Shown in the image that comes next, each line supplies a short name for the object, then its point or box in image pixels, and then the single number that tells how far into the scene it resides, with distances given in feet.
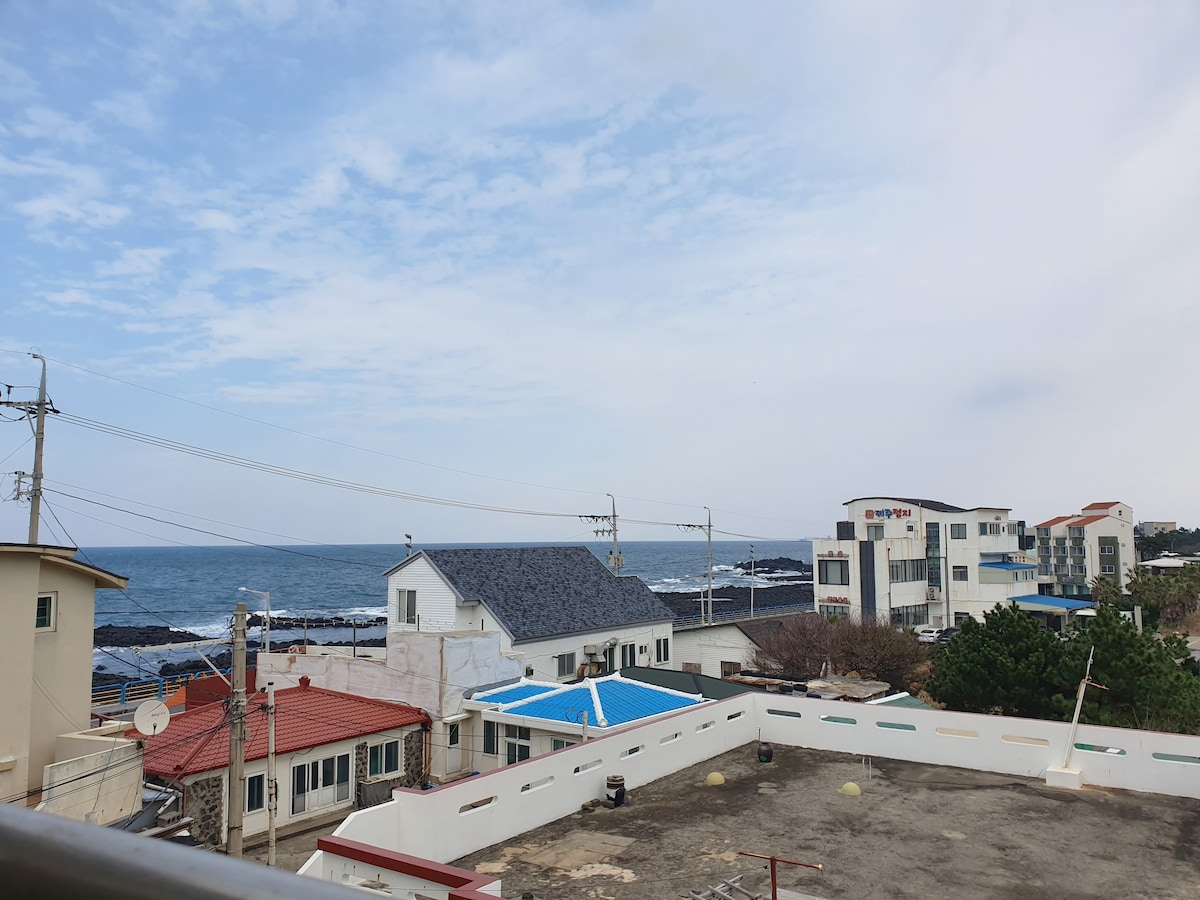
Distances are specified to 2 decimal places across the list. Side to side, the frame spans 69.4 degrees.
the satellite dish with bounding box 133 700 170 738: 65.77
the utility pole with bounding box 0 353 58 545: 86.31
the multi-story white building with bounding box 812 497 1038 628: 200.54
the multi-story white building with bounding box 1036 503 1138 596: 276.21
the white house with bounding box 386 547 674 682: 122.52
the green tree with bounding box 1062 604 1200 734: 72.49
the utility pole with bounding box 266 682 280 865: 63.67
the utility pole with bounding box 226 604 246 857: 53.42
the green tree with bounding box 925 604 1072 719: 82.48
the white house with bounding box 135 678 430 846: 74.59
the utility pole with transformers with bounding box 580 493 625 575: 173.68
